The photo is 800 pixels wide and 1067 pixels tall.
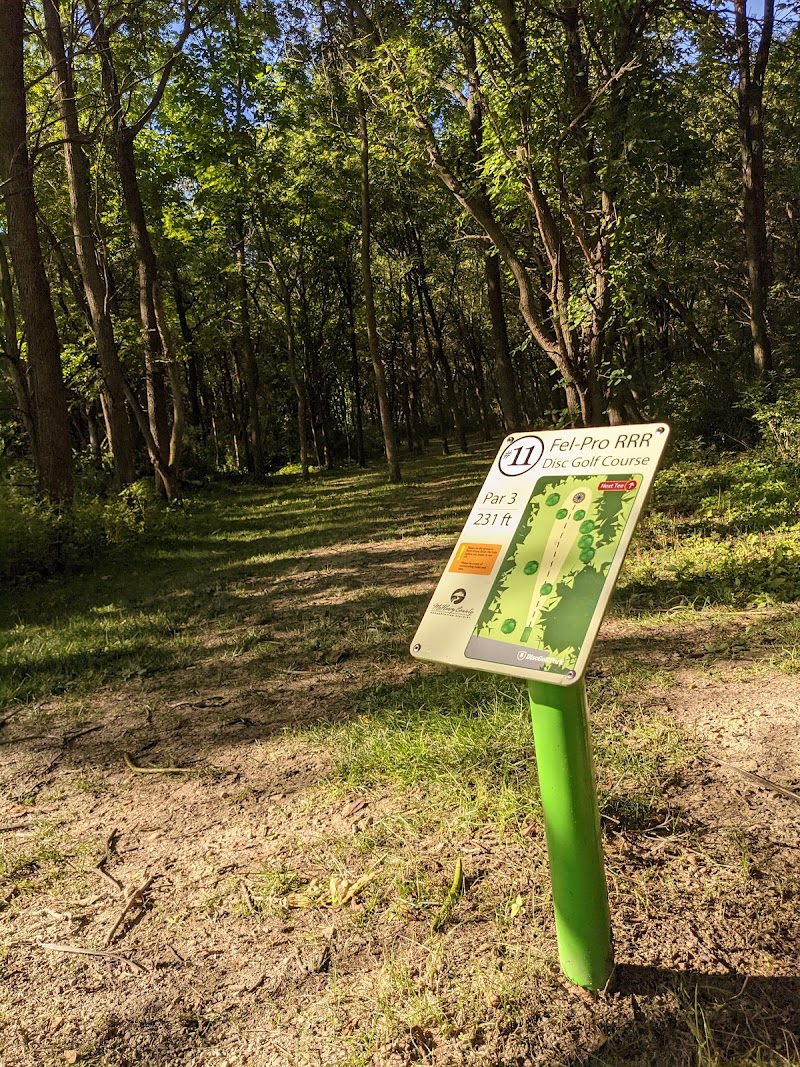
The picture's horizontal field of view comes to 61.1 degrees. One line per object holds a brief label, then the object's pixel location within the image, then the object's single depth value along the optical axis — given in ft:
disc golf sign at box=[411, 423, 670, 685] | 5.50
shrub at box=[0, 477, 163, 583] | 28.66
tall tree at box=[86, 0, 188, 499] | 39.70
